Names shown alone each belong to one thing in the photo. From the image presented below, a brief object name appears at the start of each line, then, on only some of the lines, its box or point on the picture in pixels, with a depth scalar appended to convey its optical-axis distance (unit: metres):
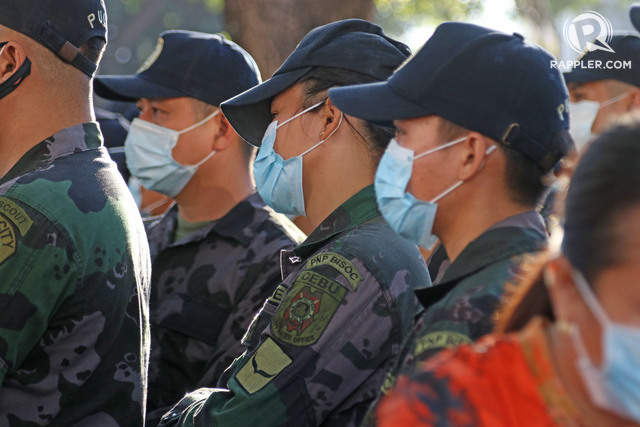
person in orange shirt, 3.24
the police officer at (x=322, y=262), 5.40
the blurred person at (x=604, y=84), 9.83
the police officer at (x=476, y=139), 4.81
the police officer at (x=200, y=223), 7.72
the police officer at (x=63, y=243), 5.33
